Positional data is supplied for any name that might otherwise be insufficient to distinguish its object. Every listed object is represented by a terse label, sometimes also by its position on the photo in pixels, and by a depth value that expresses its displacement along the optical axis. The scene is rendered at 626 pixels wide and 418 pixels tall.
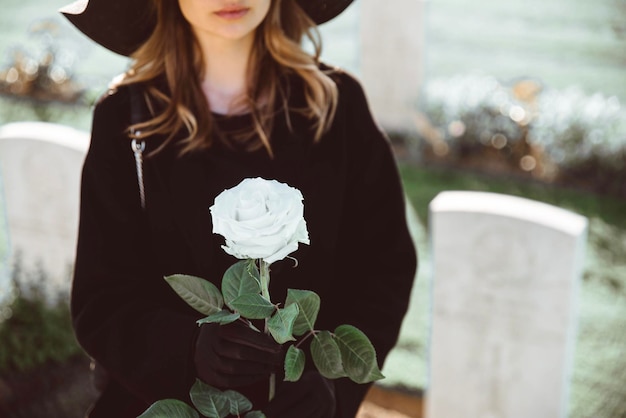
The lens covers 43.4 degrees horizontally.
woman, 1.82
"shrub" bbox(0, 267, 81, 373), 4.09
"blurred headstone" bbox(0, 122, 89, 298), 4.03
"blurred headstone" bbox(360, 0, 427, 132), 6.96
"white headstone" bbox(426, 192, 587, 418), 3.30
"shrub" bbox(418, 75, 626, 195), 6.41
